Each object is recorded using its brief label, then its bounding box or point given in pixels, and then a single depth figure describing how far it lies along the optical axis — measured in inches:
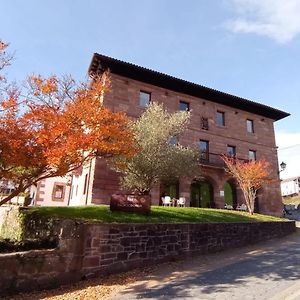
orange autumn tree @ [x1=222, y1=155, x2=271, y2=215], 811.4
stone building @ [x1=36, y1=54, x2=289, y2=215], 834.8
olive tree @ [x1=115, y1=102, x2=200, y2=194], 564.1
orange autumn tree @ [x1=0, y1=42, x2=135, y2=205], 359.3
